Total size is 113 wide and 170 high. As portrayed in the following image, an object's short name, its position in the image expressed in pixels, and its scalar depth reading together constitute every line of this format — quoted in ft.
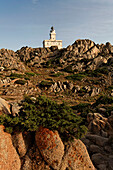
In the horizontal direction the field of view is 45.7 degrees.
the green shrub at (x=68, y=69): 282.73
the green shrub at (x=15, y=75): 225.21
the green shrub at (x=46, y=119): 38.60
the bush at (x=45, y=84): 195.10
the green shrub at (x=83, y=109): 89.10
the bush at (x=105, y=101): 115.44
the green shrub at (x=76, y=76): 237.02
